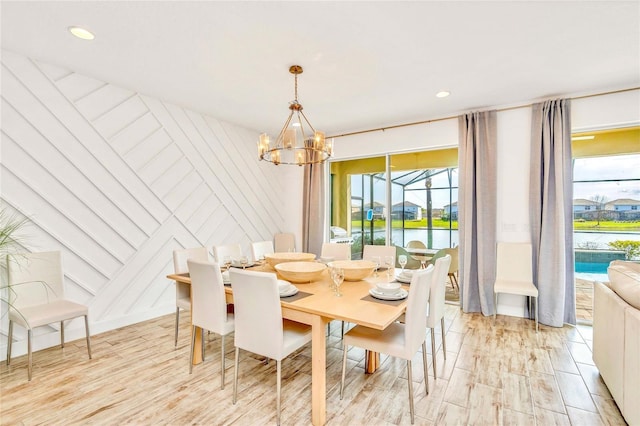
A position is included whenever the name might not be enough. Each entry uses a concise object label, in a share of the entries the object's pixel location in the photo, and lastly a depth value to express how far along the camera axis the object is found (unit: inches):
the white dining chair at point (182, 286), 113.1
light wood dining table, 66.9
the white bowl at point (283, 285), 84.0
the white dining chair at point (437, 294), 91.2
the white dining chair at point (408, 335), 72.4
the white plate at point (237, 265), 112.4
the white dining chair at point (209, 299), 85.8
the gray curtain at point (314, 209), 208.5
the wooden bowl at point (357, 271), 97.1
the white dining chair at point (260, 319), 71.9
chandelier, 110.7
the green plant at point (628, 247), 167.2
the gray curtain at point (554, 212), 136.1
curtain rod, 130.8
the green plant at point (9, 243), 101.7
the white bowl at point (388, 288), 80.6
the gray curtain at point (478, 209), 152.2
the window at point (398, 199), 176.9
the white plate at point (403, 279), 95.9
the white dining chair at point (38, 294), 97.0
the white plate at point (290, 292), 81.1
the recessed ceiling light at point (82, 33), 91.0
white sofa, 67.0
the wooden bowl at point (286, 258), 112.8
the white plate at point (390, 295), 78.2
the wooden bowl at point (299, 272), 92.8
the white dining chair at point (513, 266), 141.6
